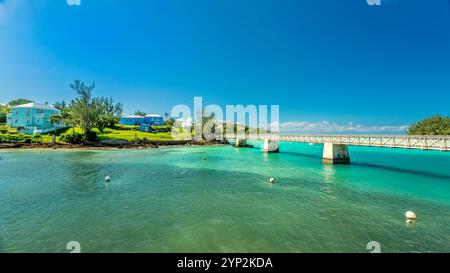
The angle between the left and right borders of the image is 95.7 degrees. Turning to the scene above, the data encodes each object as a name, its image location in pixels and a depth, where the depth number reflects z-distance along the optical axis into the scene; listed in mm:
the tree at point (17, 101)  143188
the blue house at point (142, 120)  128250
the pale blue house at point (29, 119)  78625
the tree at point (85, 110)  72062
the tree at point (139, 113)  155350
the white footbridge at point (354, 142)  27922
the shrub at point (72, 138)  66250
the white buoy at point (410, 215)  13210
